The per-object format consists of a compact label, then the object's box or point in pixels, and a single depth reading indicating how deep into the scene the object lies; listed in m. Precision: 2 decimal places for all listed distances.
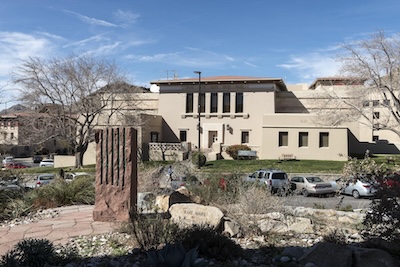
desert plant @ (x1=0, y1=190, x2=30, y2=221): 9.48
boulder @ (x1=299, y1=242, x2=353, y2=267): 5.04
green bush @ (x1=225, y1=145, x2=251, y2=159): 40.62
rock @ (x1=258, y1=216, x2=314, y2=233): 7.59
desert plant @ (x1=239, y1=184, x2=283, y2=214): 8.48
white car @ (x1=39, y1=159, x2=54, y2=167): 48.38
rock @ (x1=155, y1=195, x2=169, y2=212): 9.26
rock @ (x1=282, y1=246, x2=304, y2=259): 5.78
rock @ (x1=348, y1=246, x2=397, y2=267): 5.00
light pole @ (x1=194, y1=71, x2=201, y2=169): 43.45
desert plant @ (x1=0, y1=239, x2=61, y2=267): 5.16
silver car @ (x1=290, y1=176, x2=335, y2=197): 21.02
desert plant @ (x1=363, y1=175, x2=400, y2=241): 5.77
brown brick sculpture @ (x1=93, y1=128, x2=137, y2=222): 8.45
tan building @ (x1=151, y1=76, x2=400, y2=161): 38.94
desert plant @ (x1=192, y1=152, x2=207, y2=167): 32.61
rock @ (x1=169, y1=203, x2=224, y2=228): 7.36
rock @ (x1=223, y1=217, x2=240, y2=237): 7.25
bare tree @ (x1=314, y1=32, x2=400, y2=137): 30.46
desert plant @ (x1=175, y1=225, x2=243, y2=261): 5.75
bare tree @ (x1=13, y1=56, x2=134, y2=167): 34.38
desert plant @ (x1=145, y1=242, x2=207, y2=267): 4.13
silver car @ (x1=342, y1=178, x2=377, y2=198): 20.64
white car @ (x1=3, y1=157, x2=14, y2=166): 50.72
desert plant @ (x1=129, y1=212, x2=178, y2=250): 6.19
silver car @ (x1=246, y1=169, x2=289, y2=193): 19.34
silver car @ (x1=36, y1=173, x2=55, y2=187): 23.65
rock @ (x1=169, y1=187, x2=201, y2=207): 9.65
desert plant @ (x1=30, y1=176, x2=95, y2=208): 11.10
